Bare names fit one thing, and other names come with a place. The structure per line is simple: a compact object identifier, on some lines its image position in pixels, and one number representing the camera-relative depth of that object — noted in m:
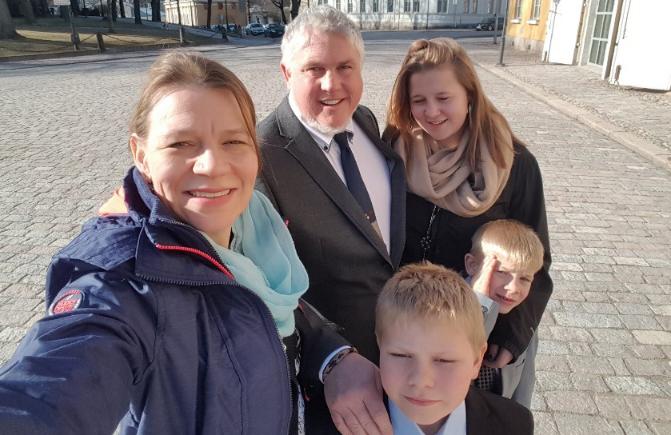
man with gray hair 1.98
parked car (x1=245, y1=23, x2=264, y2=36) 47.56
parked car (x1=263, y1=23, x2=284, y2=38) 47.28
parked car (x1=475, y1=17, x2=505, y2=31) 52.29
